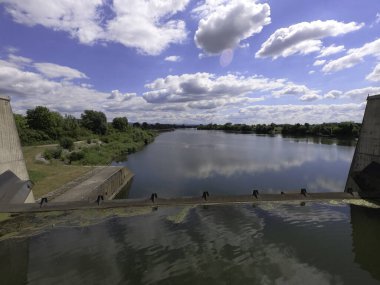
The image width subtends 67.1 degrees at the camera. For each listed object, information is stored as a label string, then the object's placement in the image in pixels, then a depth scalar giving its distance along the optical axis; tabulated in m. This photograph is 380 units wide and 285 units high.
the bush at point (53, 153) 40.52
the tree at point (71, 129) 73.47
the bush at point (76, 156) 43.50
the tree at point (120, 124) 107.19
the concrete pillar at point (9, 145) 16.17
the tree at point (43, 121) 68.25
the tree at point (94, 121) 89.75
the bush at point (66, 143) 49.82
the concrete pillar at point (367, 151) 18.81
